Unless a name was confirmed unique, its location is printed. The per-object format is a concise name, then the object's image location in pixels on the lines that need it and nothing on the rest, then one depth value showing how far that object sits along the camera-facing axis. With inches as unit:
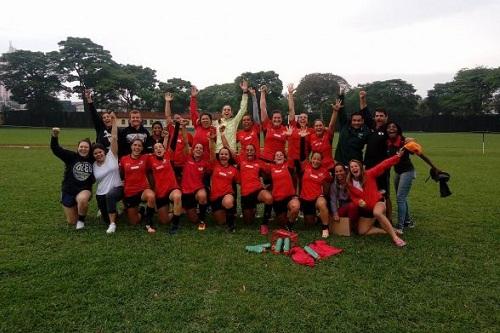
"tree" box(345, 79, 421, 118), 2529.5
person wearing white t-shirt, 238.7
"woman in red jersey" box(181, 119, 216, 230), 245.4
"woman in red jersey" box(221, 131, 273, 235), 244.4
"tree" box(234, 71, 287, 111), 2447.1
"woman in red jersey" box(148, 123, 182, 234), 243.4
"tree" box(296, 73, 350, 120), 2819.6
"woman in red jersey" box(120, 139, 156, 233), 240.7
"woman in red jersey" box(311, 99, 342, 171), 253.3
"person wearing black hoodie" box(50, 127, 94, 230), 239.3
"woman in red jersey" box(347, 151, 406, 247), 222.0
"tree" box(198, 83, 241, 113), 2559.1
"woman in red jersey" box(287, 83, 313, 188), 262.8
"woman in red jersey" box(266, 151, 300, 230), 239.8
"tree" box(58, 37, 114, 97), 2225.6
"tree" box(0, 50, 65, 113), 2154.3
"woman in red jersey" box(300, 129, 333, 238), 240.2
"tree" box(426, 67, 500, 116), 2346.2
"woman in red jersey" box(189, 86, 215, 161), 270.1
